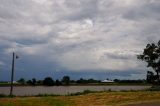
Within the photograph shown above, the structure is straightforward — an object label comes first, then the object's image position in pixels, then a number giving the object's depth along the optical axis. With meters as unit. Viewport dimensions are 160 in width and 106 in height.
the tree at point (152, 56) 34.70
